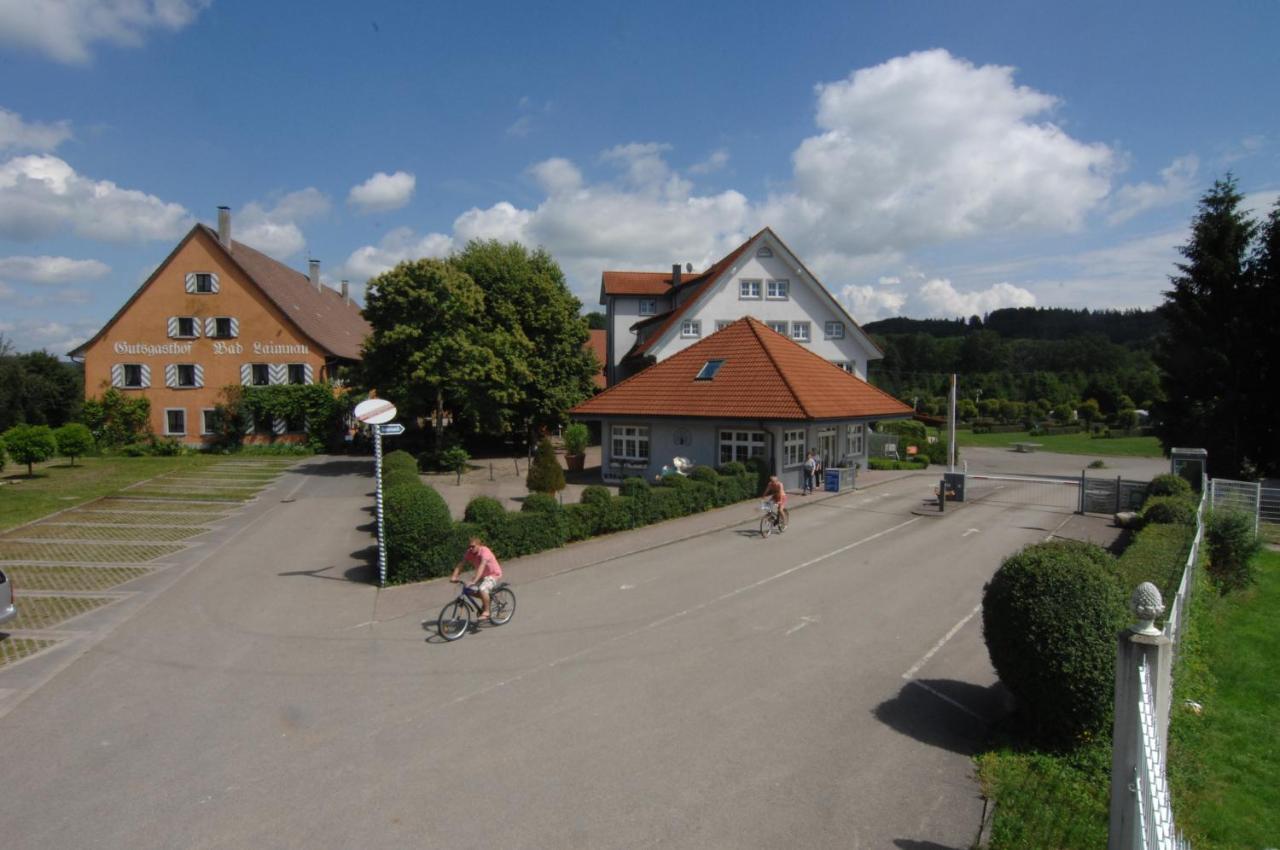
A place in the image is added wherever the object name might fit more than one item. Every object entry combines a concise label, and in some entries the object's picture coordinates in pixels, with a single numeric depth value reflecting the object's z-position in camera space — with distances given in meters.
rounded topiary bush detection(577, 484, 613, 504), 18.97
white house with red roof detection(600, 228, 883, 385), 40.66
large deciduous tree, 34.06
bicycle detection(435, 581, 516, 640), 11.23
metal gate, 25.73
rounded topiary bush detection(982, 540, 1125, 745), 7.13
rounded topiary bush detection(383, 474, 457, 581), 14.73
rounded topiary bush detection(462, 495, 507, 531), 16.14
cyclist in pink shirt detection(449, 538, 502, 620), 11.43
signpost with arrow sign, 14.53
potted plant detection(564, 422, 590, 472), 35.75
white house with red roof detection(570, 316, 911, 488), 27.42
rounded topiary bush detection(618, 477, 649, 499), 20.41
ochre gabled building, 42.31
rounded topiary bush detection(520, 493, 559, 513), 17.38
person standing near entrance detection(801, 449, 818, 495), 26.73
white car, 10.99
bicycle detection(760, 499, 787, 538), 19.31
